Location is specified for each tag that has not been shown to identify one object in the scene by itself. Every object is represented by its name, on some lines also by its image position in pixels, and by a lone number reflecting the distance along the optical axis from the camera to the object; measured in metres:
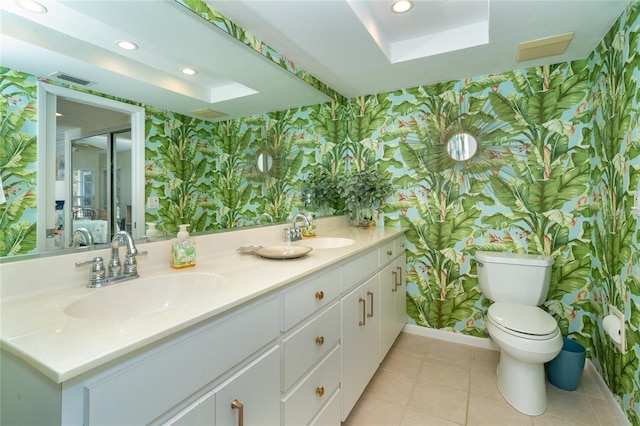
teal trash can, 1.80
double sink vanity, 0.56
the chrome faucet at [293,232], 1.87
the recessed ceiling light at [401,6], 1.62
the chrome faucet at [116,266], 0.93
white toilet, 1.57
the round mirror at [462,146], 2.29
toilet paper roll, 1.49
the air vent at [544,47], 1.73
